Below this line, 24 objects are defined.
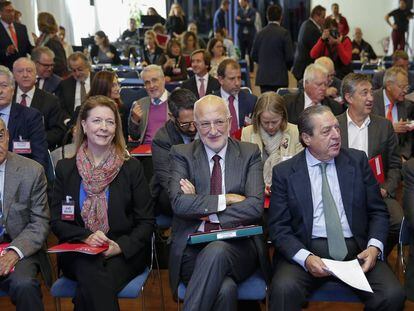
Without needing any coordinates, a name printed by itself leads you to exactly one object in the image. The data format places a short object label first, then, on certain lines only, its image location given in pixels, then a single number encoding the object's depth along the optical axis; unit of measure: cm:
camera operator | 789
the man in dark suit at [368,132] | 409
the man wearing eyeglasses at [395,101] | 511
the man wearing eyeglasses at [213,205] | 300
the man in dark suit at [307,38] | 831
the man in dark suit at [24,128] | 444
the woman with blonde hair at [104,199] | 322
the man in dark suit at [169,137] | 406
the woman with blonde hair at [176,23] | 1534
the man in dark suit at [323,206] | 317
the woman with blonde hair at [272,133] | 407
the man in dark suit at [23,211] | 326
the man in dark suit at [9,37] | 834
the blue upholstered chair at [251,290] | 310
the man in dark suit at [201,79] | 688
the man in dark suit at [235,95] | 573
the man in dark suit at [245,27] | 1614
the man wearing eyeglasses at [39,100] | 534
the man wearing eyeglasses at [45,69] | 667
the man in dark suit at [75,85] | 648
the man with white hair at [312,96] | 523
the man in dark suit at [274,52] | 847
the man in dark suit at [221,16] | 1677
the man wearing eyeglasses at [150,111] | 540
